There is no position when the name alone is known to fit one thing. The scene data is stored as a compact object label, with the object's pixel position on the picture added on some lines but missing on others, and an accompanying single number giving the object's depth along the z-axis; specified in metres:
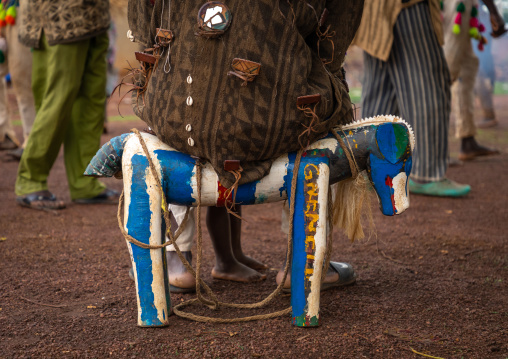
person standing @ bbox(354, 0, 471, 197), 3.76
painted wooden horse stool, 1.89
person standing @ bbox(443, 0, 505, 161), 4.92
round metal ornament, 1.78
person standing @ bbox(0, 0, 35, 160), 4.27
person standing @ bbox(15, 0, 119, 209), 3.51
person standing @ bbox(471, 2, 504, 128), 8.10
